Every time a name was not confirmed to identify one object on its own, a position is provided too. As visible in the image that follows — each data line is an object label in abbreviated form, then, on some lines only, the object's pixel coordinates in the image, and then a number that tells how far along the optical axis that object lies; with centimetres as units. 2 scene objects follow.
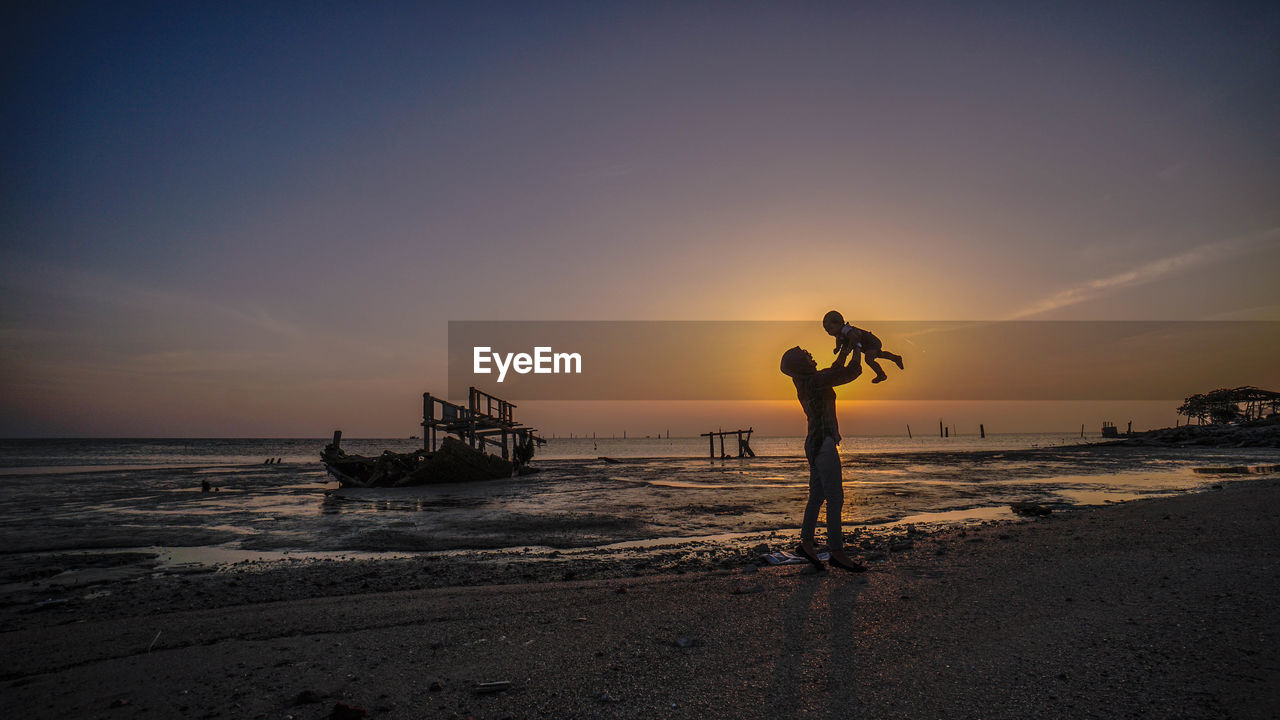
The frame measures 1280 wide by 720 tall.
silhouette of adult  572
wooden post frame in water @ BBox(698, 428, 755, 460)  5384
